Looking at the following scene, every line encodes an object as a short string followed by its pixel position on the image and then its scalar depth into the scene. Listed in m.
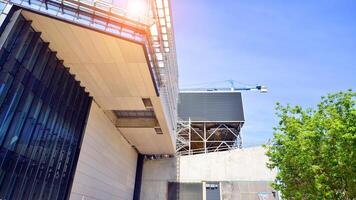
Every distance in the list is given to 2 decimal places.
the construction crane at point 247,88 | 41.49
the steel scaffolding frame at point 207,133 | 26.08
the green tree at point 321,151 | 8.41
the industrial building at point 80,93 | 7.06
